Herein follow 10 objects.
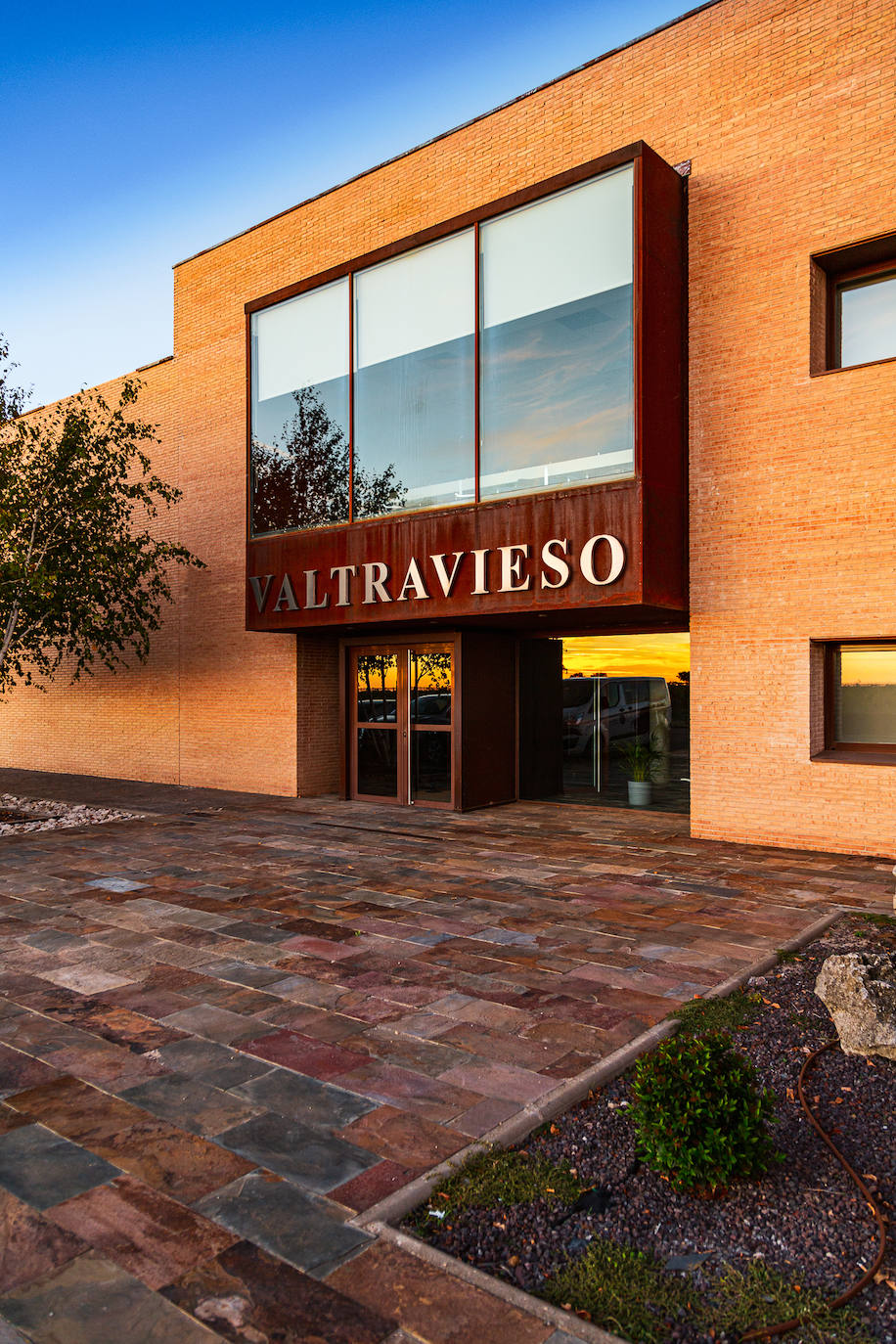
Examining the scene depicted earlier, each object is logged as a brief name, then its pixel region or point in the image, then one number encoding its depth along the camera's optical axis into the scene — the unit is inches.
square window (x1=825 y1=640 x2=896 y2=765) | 372.8
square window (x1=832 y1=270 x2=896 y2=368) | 374.3
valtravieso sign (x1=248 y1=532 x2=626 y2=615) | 380.5
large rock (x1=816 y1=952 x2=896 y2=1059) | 161.5
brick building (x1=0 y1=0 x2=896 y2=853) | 367.6
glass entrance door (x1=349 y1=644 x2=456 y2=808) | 507.2
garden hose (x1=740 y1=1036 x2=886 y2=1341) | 94.6
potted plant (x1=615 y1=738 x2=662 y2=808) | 516.7
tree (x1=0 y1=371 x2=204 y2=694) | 486.0
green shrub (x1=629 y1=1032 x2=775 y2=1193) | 119.7
